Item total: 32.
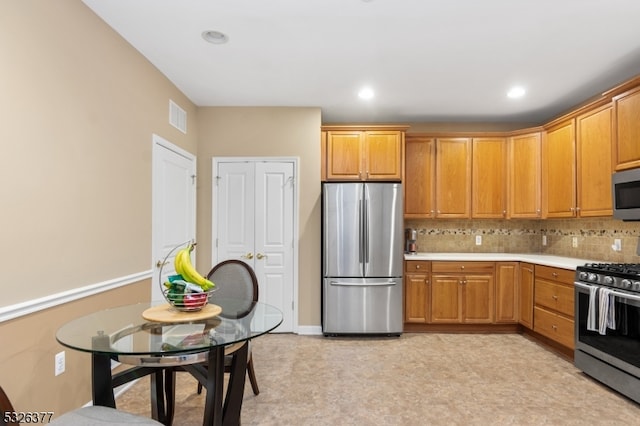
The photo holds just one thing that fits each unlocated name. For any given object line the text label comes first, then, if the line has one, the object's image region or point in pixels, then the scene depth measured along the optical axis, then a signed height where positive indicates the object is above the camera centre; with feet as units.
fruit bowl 5.89 -1.29
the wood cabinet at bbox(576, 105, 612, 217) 10.26 +1.79
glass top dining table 4.66 -1.81
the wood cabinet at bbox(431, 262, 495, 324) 13.05 -2.76
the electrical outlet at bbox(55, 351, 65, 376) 6.50 -2.89
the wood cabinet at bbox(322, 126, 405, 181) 13.15 +2.44
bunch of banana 6.13 -1.02
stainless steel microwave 9.09 +0.69
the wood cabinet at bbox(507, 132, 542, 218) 13.25 +1.71
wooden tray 5.63 -1.72
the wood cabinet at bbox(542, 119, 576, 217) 11.74 +1.74
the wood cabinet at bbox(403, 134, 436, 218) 14.05 +1.50
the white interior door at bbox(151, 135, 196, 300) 10.02 +0.47
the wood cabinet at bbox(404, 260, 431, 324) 13.11 -2.86
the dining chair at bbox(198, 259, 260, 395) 8.12 -1.64
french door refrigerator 12.37 -1.33
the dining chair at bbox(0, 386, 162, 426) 4.26 -2.62
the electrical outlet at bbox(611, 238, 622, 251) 11.08 -0.86
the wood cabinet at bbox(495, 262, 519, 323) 12.98 -2.77
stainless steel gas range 8.12 -2.73
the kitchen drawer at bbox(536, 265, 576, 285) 10.30 -1.81
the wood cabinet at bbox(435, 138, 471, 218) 13.99 +1.46
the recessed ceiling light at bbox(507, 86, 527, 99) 11.34 +4.33
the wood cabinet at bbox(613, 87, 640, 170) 9.20 +2.50
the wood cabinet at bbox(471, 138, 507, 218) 13.93 +1.67
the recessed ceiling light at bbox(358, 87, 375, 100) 11.51 +4.32
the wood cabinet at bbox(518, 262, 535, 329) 12.30 -2.82
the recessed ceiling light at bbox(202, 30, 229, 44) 8.23 +4.43
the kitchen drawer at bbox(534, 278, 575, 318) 10.36 -2.55
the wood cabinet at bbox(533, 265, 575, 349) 10.36 -2.84
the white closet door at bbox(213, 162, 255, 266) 13.23 +0.19
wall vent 11.09 +3.36
